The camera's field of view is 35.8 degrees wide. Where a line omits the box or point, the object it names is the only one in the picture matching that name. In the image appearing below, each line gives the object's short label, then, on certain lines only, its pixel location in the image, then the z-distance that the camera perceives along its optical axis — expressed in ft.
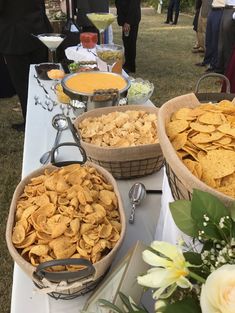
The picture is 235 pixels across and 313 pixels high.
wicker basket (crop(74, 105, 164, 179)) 2.56
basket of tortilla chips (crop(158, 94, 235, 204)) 1.60
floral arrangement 0.90
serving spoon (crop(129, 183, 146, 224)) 2.56
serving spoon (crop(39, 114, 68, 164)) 3.59
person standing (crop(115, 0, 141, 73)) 10.93
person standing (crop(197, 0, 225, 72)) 12.56
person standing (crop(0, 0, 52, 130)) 6.19
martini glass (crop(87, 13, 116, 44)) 6.61
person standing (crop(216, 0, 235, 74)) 10.49
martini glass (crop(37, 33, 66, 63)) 5.78
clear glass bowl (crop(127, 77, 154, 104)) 4.14
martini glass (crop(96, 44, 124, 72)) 4.81
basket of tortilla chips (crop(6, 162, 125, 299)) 1.59
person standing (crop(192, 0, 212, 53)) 14.62
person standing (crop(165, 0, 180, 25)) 23.24
